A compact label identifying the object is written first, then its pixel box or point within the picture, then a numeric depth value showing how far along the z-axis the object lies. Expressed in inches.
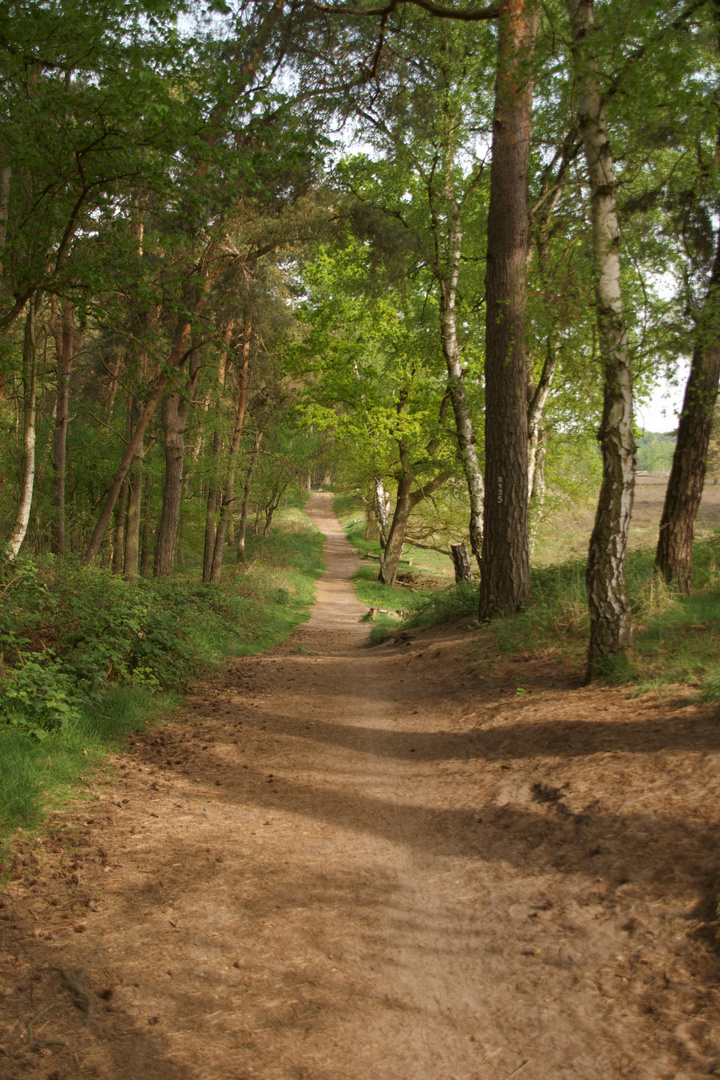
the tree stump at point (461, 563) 597.6
